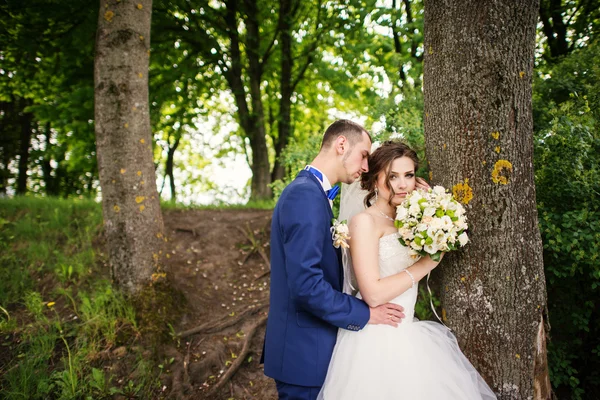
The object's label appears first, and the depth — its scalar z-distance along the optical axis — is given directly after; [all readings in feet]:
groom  7.43
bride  7.64
